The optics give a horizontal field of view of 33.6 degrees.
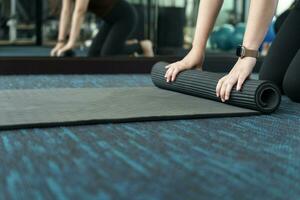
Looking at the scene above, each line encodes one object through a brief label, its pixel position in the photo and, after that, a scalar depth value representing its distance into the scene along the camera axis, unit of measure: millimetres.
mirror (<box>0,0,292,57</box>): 3342
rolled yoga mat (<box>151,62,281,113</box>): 1373
